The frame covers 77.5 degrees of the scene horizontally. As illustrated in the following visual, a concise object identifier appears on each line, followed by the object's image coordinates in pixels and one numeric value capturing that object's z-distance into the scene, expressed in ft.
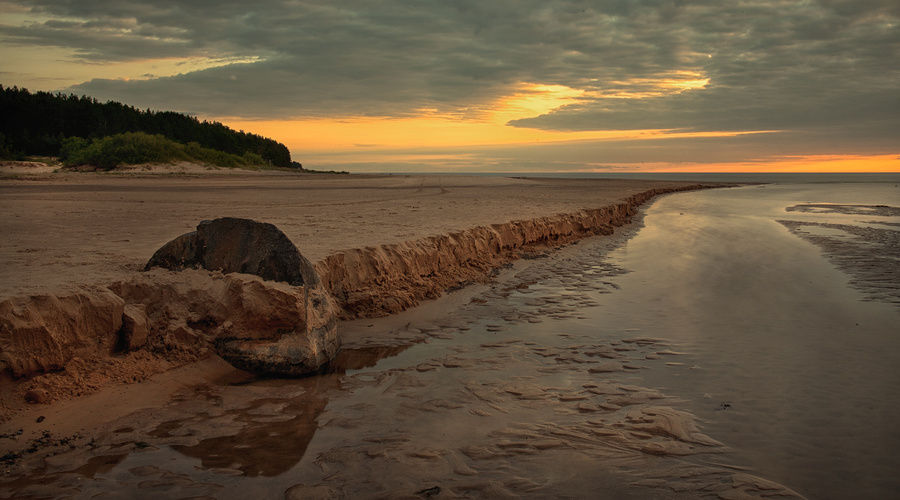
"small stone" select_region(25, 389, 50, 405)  11.72
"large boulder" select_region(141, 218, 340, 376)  15.02
